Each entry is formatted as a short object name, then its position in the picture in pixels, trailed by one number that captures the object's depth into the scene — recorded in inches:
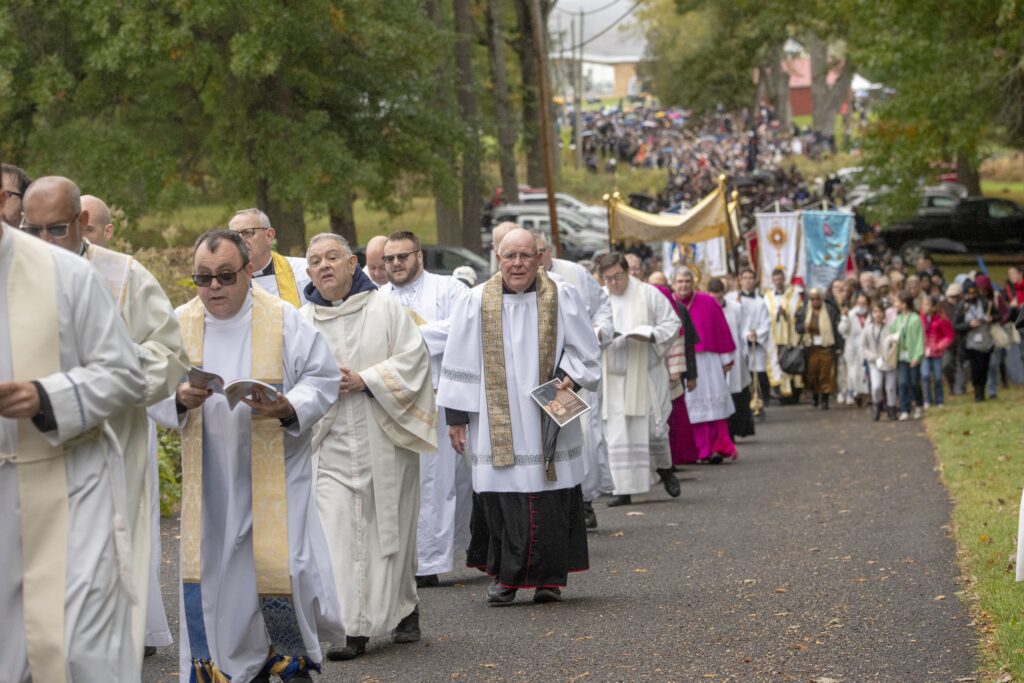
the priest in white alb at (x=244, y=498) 272.5
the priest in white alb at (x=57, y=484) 203.3
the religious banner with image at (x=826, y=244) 1133.1
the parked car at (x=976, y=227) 1787.6
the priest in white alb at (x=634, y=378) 574.9
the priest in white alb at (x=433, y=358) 407.2
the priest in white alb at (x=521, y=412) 386.0
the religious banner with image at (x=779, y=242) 1135.0
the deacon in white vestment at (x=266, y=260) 348.5
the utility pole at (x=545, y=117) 1280.8
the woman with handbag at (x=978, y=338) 907.4
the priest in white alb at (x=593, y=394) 497.7
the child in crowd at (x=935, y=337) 880.3
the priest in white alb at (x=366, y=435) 327.9
